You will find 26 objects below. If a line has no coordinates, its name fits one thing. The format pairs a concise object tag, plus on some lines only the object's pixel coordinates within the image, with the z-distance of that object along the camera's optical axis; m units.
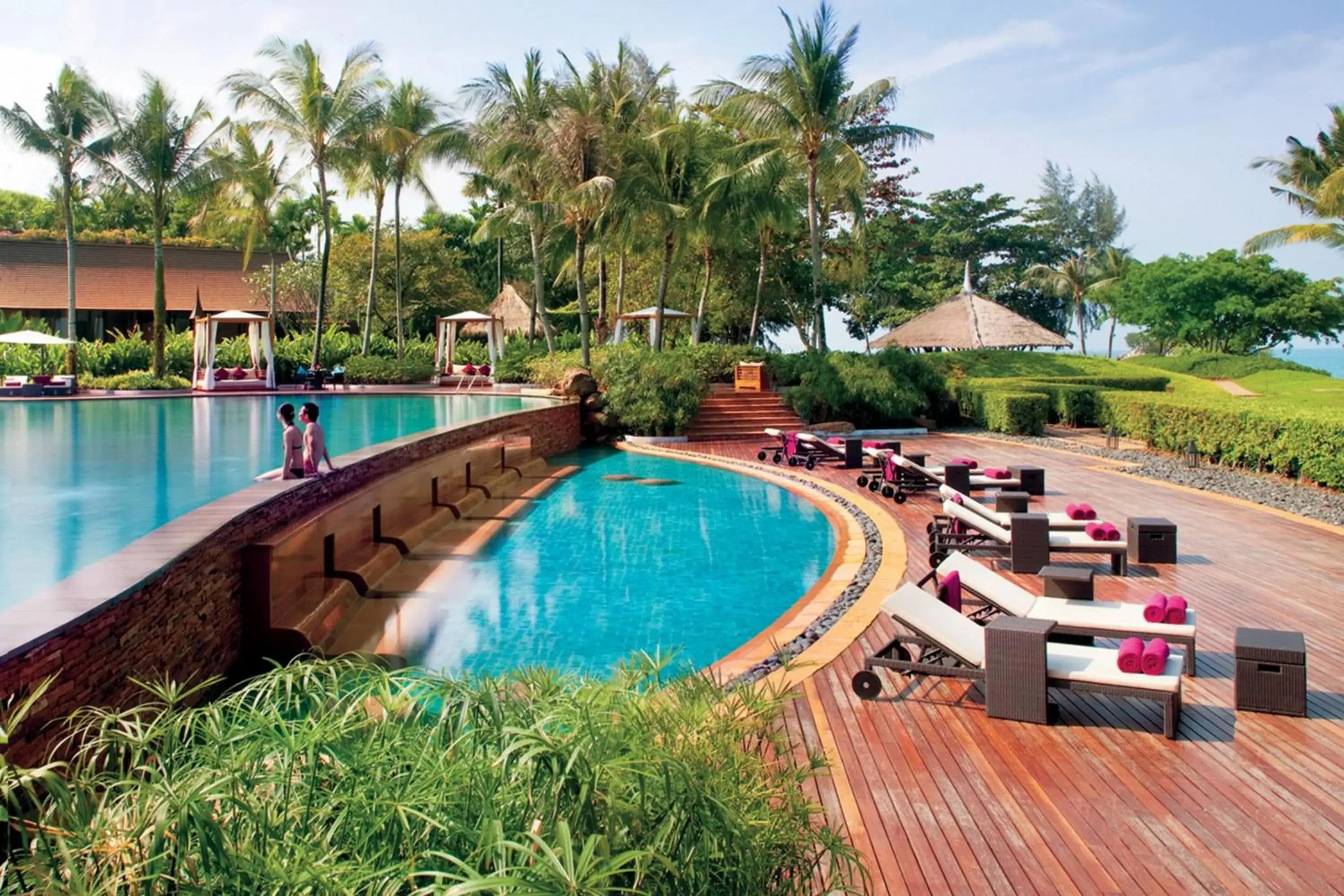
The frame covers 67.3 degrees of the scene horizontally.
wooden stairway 22.27
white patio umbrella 26.86
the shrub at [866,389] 22.45
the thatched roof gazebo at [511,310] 42.12
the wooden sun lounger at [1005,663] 5.03
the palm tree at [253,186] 32.53
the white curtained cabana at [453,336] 31.59
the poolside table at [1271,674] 5.15
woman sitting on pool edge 9.59
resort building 39.25
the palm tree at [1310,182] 30.86
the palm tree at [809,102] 24.44
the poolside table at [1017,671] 5.15
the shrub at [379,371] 31.80
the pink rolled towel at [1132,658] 5.13
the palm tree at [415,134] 31.67
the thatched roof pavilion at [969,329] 35.25
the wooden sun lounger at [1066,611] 5.82
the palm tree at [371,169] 31.38
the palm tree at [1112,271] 50.81
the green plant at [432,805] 2.35
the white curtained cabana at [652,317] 27.73
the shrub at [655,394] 21.34
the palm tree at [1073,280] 51.53
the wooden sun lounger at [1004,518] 9.42
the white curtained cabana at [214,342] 29.09
